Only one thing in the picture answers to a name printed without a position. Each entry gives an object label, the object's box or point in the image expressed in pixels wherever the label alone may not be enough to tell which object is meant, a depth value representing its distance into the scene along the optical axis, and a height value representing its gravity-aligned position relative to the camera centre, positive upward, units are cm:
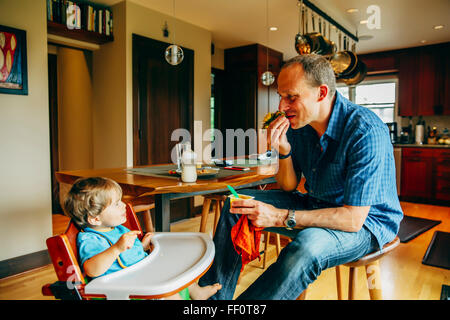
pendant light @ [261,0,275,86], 403 +82
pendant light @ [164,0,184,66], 292 +82
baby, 99 -29
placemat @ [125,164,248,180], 187 -18
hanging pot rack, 347 +152
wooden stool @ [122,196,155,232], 214 -42
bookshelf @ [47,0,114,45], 315 +127
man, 104 -21
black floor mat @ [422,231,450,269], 270 -100
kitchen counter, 498 -3
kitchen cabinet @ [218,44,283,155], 528 +95
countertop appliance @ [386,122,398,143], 577 +24
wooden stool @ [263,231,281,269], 248 -75
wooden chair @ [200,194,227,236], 245 -49
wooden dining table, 154 -20
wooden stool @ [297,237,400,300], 117 -49
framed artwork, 246 +65
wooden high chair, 83 -37
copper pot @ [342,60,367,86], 460 +99
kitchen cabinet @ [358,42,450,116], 519 +113
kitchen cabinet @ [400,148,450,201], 499 -49
